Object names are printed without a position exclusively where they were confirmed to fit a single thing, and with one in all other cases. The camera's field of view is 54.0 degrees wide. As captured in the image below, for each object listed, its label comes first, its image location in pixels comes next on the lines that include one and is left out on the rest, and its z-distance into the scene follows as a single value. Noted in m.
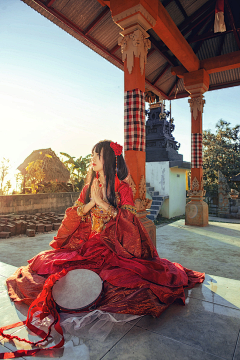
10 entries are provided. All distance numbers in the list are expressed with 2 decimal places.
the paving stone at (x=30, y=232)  5.46
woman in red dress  2.07
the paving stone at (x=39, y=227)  5.87
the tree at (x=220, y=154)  12.55
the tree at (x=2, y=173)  9.91
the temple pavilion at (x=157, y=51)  3.74
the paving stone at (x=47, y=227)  6.02
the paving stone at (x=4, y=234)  5.26
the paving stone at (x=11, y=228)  5.42
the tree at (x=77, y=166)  13.20
